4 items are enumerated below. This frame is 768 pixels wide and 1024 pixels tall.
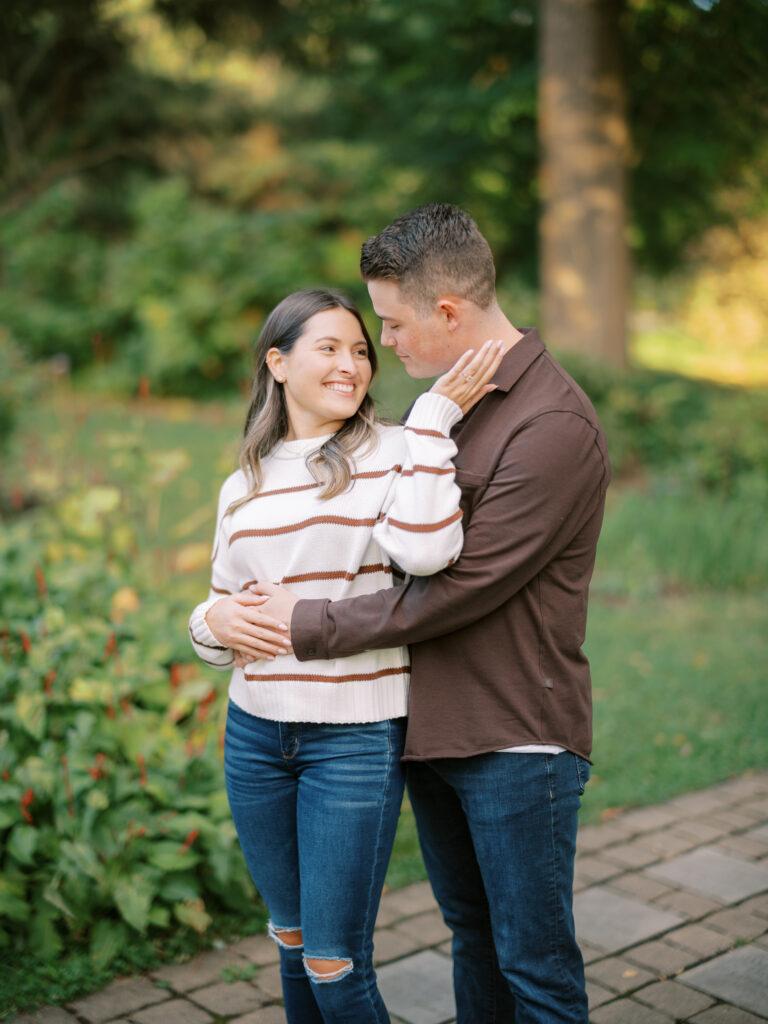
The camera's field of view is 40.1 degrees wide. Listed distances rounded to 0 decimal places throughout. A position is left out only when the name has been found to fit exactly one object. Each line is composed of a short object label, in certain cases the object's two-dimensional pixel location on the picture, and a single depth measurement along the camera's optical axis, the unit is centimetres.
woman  205
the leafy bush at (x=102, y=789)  306
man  199
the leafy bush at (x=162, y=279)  1576
